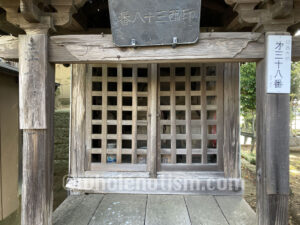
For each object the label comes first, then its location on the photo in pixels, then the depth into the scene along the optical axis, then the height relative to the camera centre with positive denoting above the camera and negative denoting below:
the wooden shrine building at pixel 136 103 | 1.94 +0.13
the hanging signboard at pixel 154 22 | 1.89 +0.88
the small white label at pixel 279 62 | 1.86 +0.48
